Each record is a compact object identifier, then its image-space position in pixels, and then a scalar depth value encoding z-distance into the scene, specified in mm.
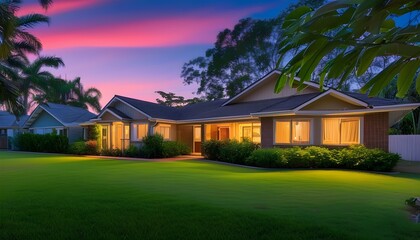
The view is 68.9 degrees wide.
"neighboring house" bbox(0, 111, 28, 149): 37281
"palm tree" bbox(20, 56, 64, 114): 27141
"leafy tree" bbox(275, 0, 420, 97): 2006
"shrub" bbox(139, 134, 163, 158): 22469
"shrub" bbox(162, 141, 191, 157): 22719
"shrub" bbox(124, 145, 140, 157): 23344
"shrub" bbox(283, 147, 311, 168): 15789
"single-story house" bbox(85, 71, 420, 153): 17047
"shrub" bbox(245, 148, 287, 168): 15805
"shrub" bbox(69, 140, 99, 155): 26578
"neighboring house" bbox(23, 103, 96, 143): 33000
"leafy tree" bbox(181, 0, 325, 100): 38469
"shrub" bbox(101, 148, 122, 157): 24641
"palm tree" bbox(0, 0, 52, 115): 8508
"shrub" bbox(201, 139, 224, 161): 20031
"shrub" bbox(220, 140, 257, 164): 18120
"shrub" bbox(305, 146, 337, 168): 15867
